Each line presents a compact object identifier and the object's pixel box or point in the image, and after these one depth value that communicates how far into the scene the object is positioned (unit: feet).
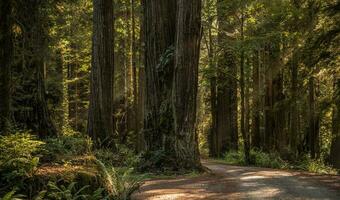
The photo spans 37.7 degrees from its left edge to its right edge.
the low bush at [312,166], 70.13
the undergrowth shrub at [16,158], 24.43
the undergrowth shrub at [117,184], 27.73
